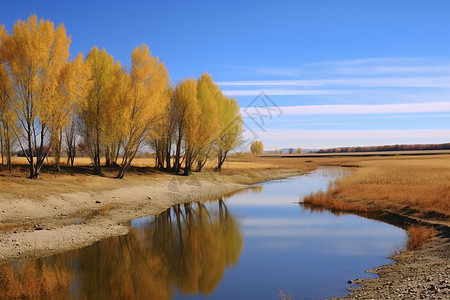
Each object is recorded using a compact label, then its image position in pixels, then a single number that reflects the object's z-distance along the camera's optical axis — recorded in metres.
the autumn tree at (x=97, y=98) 31.69
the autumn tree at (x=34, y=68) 23.22
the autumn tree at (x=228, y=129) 49.19
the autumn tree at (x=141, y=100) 31.59
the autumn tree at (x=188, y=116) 40.53
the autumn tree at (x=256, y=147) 173.24
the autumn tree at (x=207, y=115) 40.94
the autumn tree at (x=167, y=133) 38.78
